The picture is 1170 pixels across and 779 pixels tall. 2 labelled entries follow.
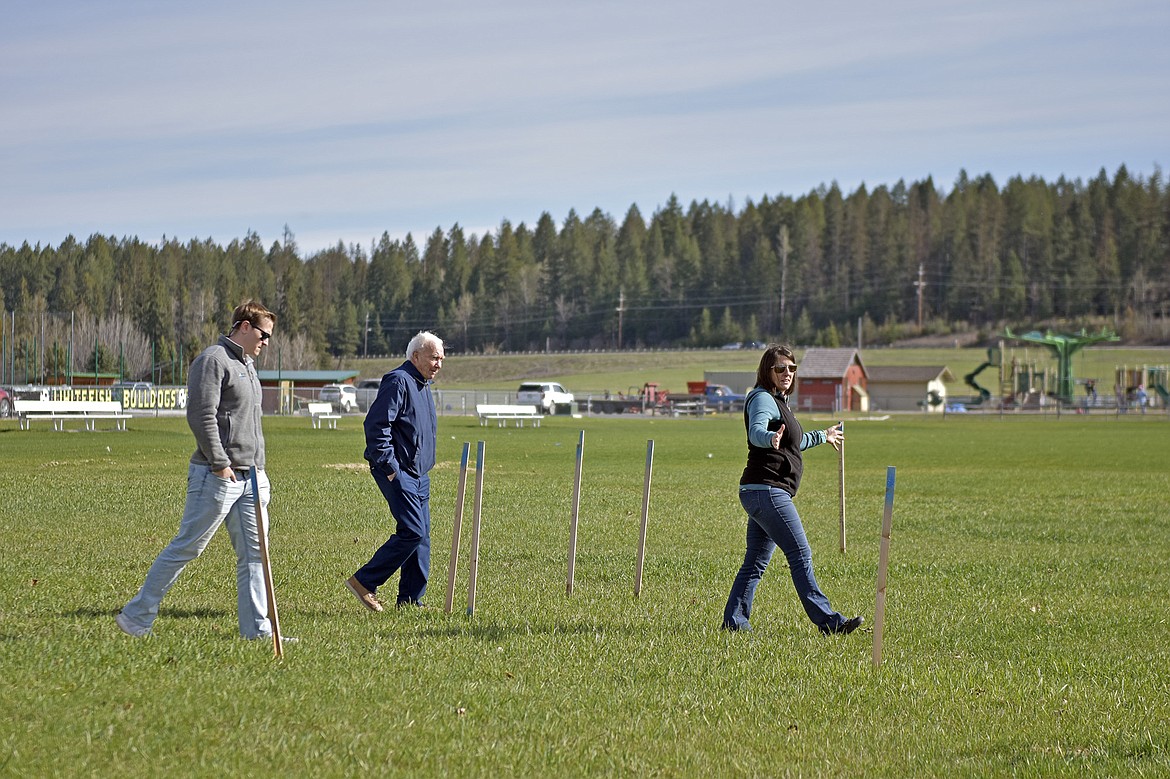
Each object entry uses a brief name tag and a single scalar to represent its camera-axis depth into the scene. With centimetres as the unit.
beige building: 10700
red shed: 10275
